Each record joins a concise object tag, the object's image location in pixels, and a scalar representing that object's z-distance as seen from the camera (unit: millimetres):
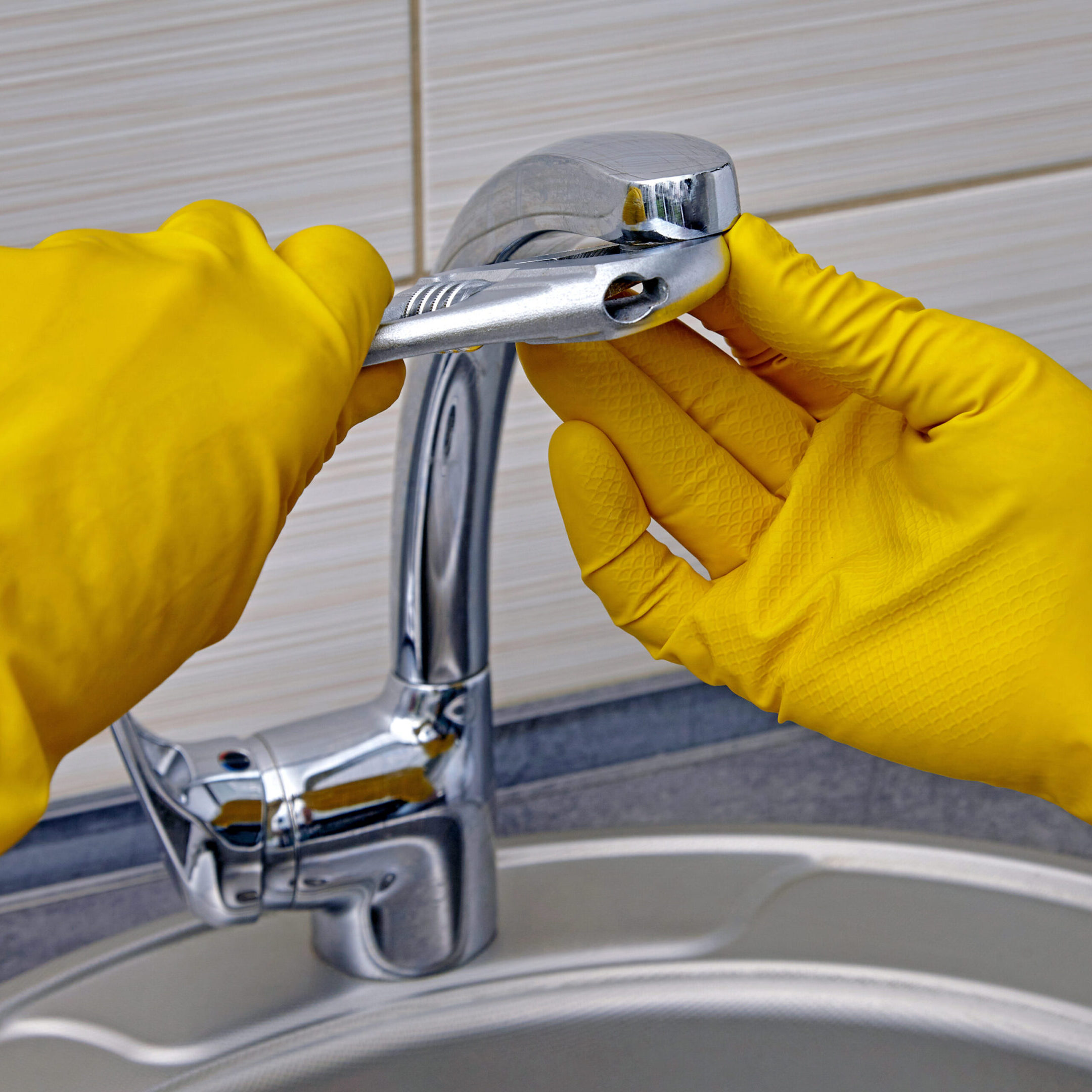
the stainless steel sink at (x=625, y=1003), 698
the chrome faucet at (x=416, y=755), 602
